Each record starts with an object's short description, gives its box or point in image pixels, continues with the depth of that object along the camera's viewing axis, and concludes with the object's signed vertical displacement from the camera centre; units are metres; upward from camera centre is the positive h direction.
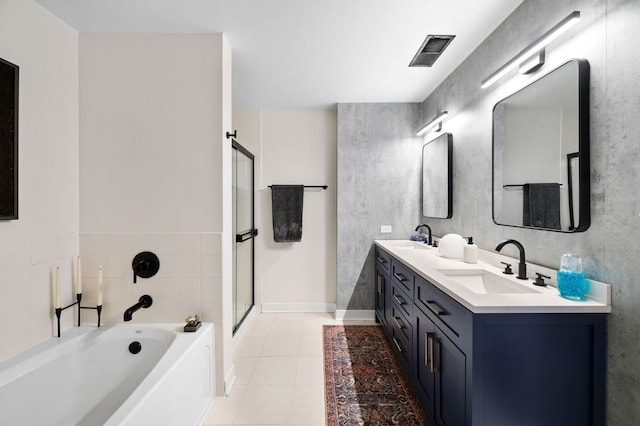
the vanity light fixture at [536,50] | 1.37 +0.83
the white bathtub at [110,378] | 1.40 -0.88
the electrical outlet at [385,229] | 3.45 -0.20
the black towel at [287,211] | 3.62 -0.01
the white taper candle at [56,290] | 1.77 -0.47
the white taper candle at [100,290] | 1.94 -0.51
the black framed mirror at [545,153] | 1.37 +0.30
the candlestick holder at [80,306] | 1.97 -0.62
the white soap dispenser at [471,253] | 2.11 -0.29
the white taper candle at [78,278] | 1.98 -0.45
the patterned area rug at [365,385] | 1.88 -1.24
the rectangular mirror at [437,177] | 2.74 +0.33
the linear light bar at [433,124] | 2.79 +0.84
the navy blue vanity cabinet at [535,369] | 1.23 -0.63
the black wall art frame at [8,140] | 1.52 +0.35
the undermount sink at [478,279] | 1.76 -0.41
